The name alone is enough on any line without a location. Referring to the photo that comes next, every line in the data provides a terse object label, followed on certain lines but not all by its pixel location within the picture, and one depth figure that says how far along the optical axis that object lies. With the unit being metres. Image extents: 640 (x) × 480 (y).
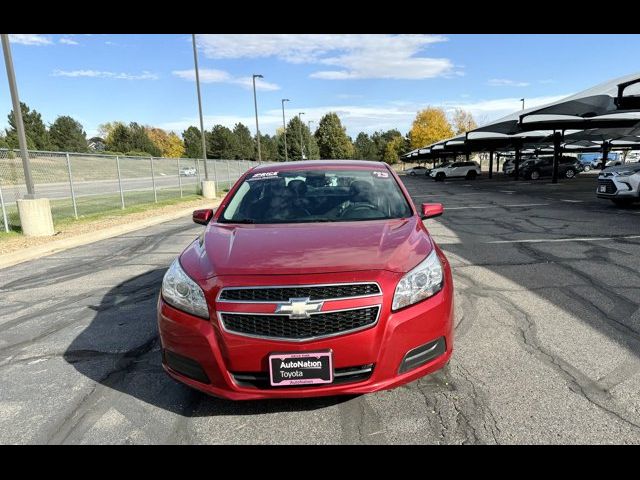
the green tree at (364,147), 110.06
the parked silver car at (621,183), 11.27
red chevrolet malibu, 2.29
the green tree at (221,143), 97.00
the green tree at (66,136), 74.81
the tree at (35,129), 63.45
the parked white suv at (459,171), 38.69
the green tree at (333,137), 91.81
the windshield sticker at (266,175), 4.20
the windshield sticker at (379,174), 4.14
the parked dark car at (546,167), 31.27
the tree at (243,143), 100.44
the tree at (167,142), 108.12
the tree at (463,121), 85.36
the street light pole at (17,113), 9.27
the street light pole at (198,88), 20.94
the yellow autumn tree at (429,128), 68.06
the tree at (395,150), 101.25
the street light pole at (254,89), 36.08
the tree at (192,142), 93.82
